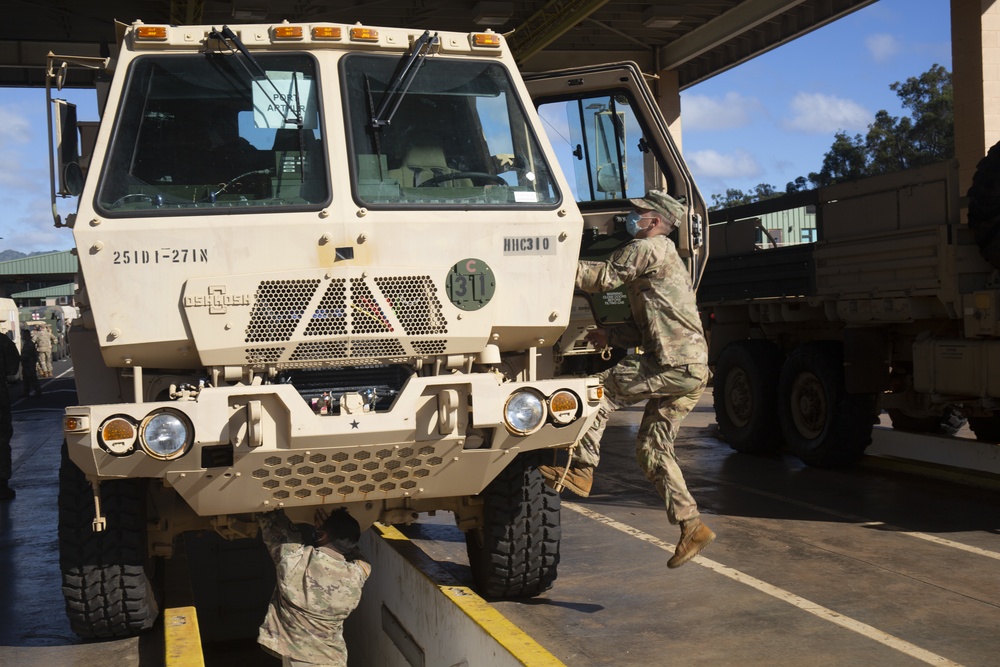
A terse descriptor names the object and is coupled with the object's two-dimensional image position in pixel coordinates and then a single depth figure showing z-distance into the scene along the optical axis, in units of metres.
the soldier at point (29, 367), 23.03
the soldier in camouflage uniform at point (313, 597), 5.09
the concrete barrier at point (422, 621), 5.01
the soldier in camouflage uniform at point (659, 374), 5.57
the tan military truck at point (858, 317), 7.81
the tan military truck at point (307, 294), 4.66
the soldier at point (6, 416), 9.67
